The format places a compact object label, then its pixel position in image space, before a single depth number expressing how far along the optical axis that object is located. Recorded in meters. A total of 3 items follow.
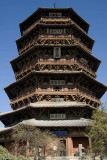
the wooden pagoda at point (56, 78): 22.23
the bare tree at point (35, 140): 16.59
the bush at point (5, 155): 10.61
